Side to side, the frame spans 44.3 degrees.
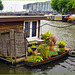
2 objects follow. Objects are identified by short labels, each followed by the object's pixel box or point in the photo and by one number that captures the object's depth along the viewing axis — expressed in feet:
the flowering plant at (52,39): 34.39
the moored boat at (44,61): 26.66
